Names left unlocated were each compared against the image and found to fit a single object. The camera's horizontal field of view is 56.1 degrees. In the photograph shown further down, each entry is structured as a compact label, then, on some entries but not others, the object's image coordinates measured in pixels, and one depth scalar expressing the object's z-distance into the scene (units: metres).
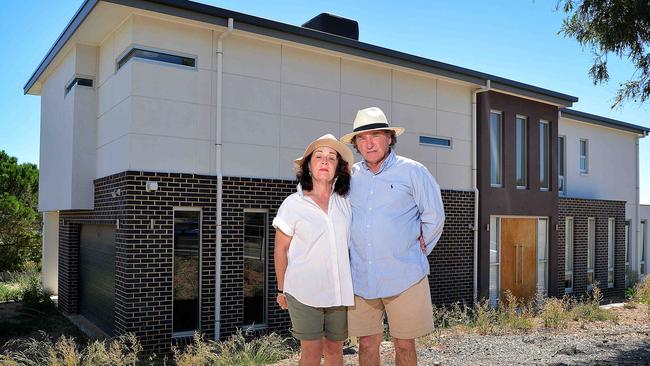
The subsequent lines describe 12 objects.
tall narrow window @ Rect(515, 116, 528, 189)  14.30
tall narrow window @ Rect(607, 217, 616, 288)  17.64
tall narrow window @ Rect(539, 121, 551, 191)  14.96
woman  4.20
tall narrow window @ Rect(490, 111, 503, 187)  13.74
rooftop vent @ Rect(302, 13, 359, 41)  11.40
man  4.30
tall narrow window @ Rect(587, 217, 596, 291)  16.88
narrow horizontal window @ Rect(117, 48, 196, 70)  9.02
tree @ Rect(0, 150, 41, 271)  19.22
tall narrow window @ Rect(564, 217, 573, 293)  15.91
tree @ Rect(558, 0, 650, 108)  9.44
